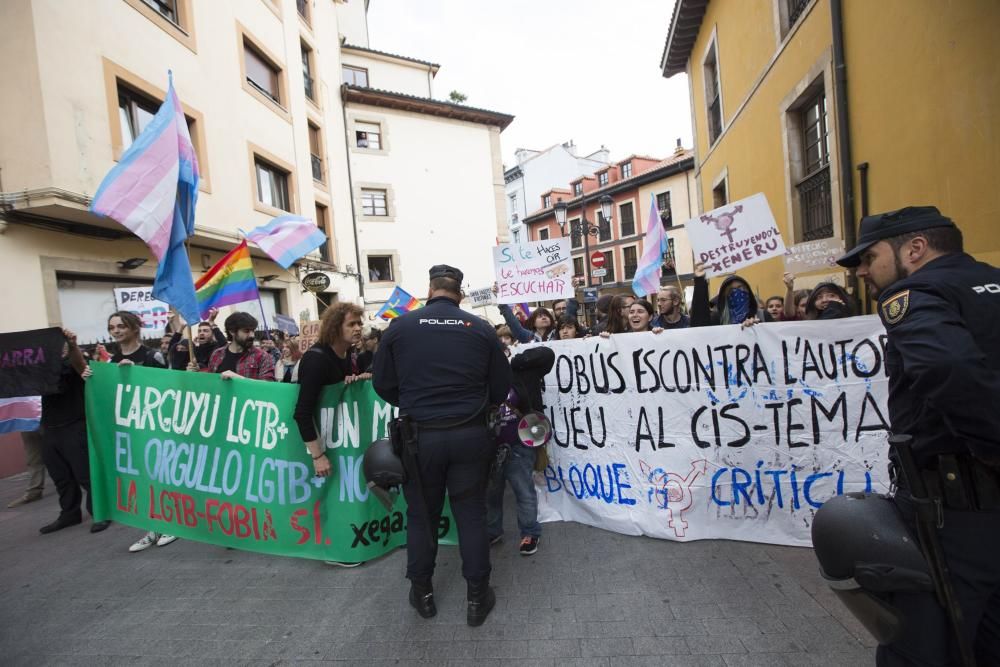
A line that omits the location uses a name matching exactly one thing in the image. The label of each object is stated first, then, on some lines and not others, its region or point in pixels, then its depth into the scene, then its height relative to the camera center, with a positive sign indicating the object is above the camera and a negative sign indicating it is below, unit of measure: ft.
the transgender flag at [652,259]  20.01 +1.94
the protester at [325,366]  10.21 -0.65
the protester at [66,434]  13.89 -2.16
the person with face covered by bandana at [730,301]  13.88 -0.04
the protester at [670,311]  14.57 -0.19
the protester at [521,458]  11.03 -3.23
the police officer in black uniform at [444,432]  8.51 -1.88
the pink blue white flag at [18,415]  15.28 -1.64
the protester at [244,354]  13.10 -0.32
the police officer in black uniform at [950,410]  4.37 -1.23
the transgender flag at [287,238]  18.54 +3.96
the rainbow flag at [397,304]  33.71 +1.73
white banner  10.34 -2.91
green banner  10.99 -2.86
